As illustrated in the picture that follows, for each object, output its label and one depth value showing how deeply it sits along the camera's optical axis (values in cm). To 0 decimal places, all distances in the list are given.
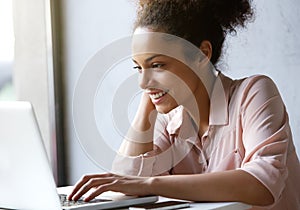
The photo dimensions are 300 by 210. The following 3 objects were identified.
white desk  192
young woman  199
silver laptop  185
